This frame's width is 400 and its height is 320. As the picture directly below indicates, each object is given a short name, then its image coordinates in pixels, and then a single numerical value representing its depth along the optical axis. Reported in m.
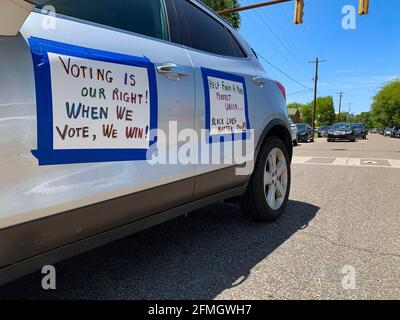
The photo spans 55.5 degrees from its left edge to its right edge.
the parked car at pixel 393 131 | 51.40
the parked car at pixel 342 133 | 27.00
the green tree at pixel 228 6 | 15.55
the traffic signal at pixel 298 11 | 12.30
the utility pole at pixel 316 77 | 43.88
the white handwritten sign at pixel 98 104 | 1.68
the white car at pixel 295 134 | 20.78
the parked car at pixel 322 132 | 44.89
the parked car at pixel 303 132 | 25.59
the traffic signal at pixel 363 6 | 12.09
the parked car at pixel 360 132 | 34.72
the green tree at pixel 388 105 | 76.00
